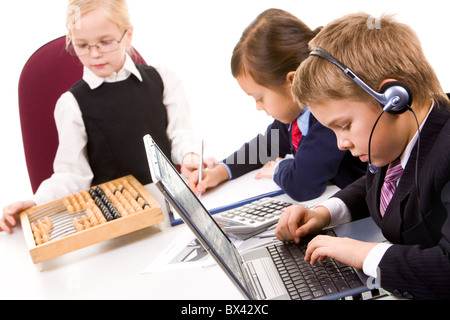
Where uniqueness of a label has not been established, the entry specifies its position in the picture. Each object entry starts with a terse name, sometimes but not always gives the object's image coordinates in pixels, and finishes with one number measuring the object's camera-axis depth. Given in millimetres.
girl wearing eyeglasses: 1727
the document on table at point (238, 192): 1413
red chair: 1831
